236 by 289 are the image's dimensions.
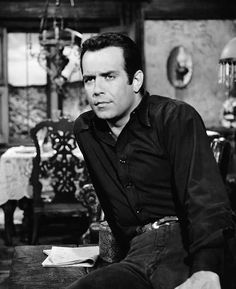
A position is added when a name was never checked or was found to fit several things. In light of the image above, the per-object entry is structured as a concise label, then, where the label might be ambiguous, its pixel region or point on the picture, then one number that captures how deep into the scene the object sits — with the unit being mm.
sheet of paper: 1975
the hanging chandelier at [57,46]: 4902
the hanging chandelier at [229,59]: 3951
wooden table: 1785
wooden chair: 4172
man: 1518
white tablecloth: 4449
